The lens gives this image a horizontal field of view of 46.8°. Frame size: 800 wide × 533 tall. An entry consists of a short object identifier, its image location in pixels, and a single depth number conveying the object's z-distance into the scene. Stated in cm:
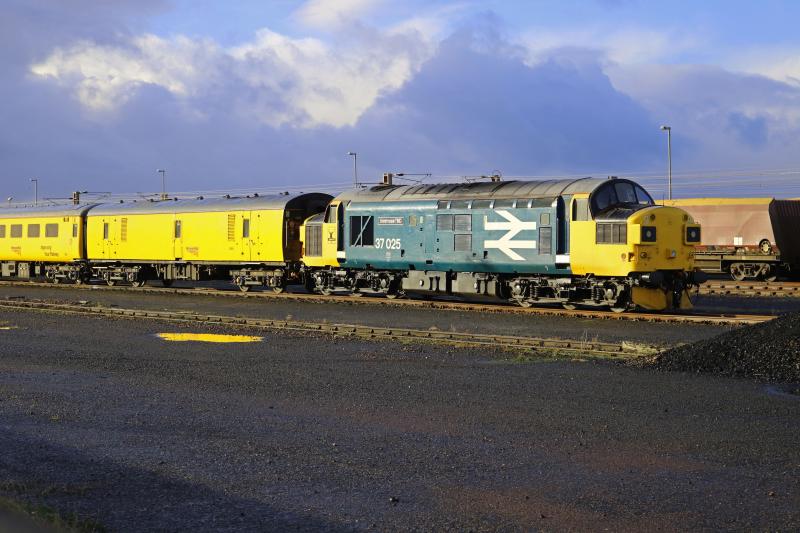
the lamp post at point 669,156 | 5431
